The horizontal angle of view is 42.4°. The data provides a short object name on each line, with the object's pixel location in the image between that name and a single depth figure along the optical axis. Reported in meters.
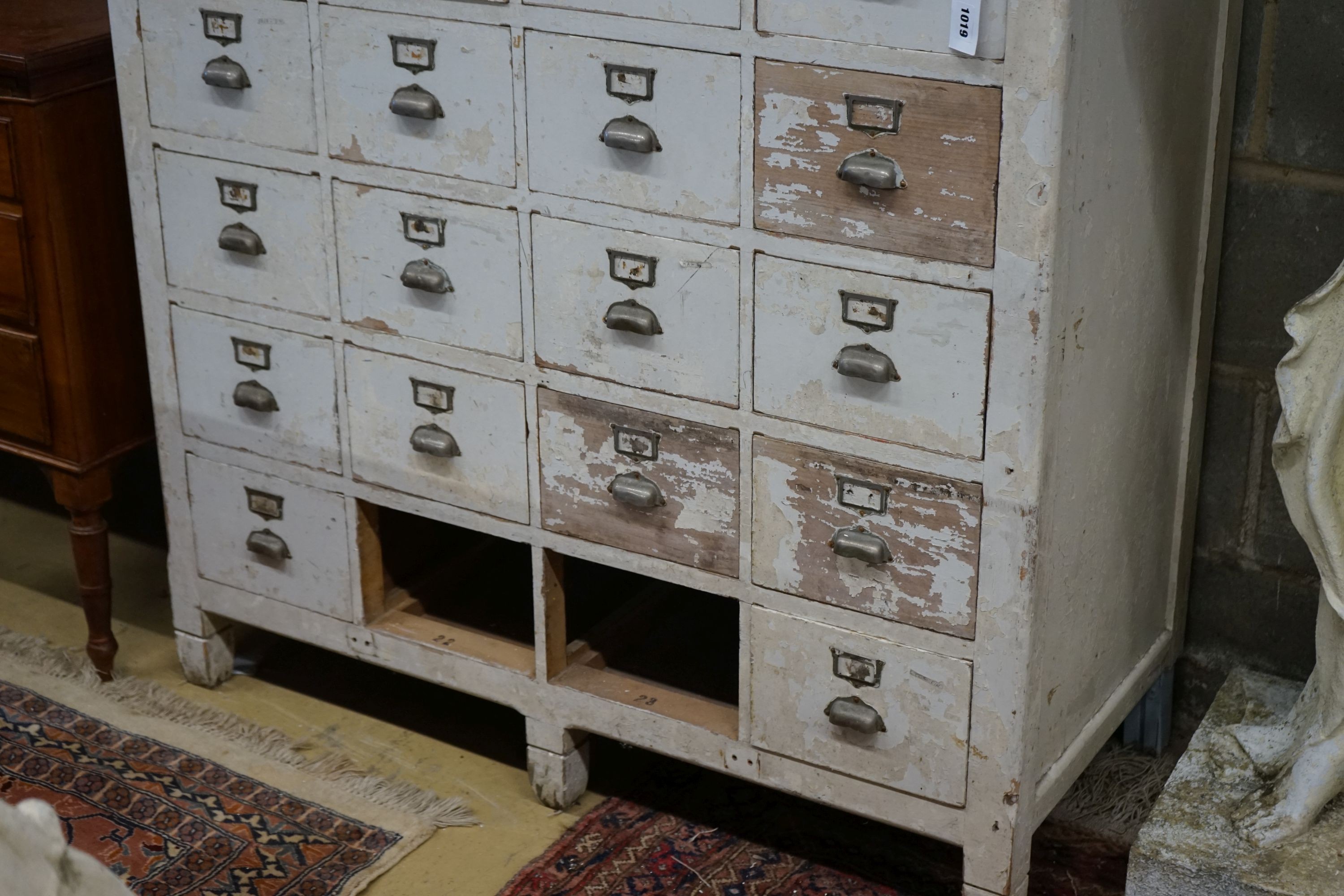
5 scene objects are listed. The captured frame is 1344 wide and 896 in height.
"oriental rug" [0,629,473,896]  2.59
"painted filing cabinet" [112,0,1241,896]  2.10
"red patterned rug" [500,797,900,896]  2.54
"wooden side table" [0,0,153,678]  2.73
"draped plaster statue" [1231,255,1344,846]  2.12
